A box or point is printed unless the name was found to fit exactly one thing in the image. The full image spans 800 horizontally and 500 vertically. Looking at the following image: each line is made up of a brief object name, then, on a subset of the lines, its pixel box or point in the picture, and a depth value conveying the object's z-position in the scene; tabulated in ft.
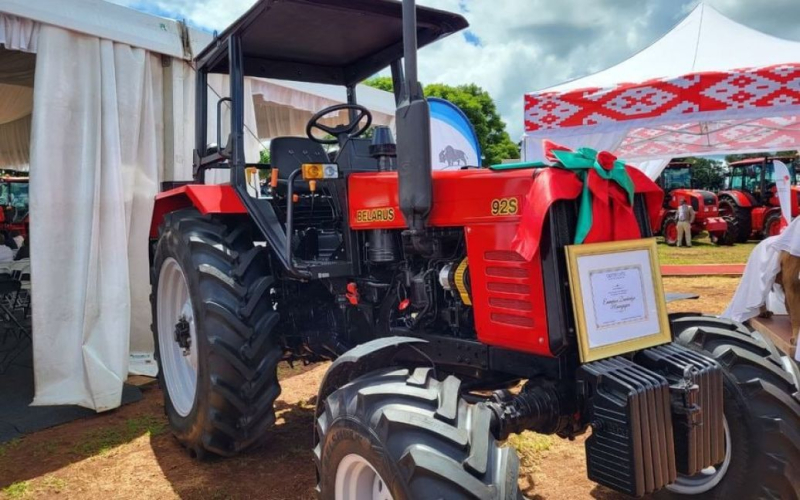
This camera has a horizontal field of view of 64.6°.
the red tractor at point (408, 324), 6.65
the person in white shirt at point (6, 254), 23.32
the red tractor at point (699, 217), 52.13
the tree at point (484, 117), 107.65
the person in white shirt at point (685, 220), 51.62
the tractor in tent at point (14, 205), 40.63
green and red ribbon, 6.88
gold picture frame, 7.09
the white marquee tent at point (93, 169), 14.60
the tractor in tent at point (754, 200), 52.60
